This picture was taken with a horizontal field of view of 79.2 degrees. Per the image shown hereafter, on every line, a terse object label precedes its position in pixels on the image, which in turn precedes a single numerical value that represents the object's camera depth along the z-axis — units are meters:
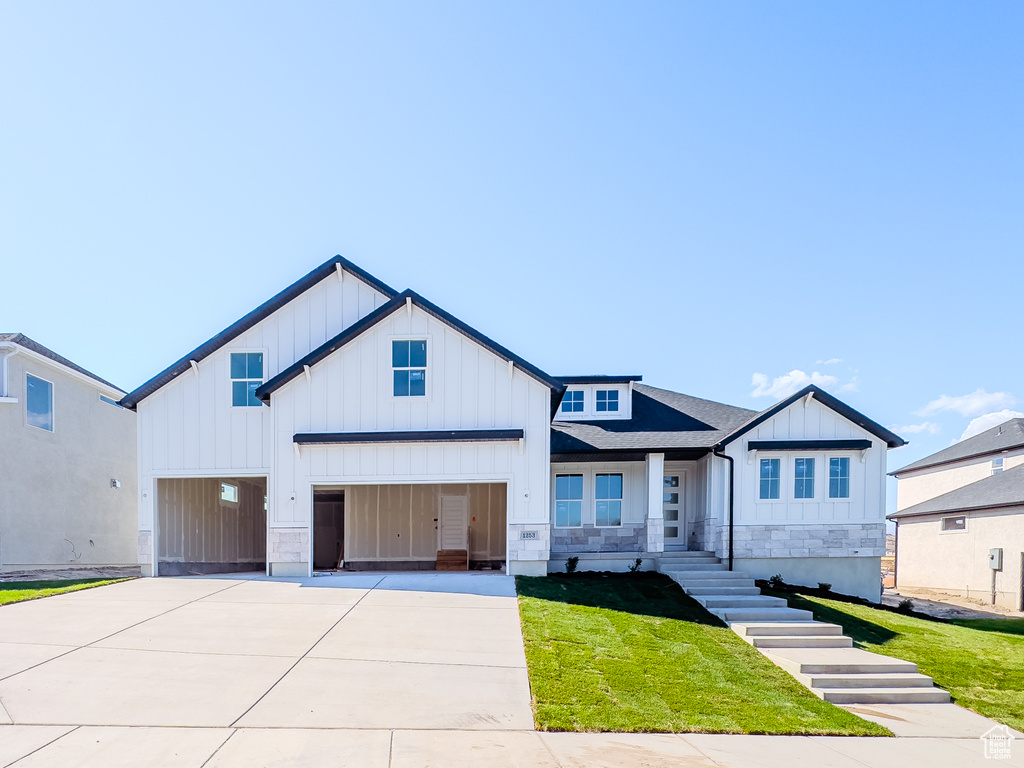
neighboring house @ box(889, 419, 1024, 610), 21.05
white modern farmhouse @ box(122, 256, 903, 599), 13.87
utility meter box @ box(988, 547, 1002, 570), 21.08
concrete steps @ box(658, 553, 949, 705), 8.21
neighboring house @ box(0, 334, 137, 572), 16.45
